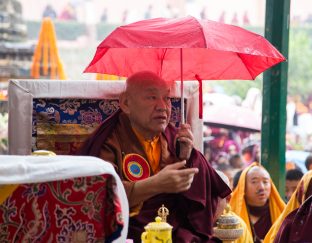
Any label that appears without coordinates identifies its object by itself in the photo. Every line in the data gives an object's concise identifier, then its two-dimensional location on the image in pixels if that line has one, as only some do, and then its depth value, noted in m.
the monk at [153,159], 5.43
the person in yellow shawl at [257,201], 7.49
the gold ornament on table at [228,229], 5.46
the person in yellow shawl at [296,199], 5.72
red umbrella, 5.39
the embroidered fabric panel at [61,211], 3.66
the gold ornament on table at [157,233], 4.44
